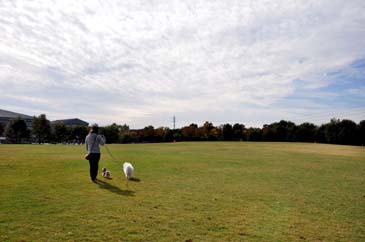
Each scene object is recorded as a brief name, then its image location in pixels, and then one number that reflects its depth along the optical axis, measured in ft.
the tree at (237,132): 357.61
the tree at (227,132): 356.79
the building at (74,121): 590.55
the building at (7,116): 485.97
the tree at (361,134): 299.58
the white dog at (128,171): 43.93
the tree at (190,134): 370.12
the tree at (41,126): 292.81
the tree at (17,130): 300.40
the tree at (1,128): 405.96
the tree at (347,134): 301.22
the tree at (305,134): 332.19
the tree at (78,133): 353.10
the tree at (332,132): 308.40
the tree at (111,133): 335.88
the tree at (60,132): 329.21
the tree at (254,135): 351.97
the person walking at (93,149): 41.50
